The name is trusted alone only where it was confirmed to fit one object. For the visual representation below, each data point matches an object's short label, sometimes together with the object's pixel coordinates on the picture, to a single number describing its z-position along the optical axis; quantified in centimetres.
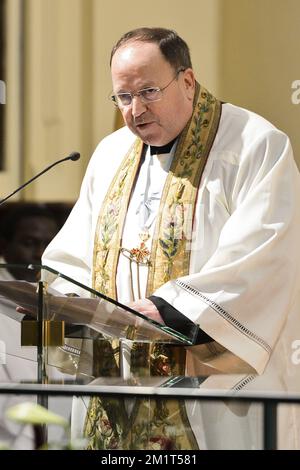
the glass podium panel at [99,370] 663
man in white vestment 856
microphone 913
